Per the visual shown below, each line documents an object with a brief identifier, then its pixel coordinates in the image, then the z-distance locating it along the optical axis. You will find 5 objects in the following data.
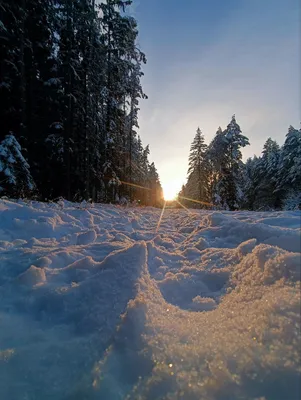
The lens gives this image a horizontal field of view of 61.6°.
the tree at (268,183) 28.60
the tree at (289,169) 24.37
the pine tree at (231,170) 26.66
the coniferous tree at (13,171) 8.66
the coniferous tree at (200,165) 41.82
